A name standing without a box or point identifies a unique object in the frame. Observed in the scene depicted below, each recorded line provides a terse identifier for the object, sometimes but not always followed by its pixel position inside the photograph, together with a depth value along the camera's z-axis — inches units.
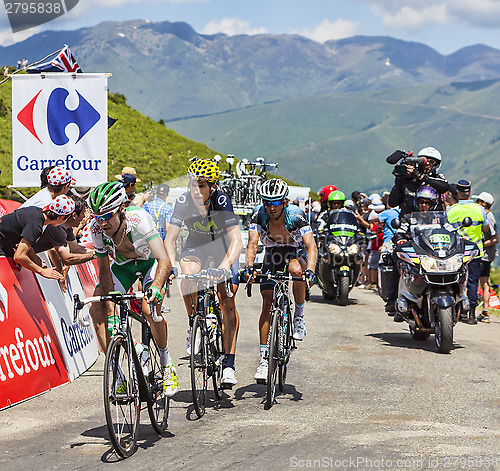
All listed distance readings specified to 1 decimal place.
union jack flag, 616.4
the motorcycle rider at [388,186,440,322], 468.1
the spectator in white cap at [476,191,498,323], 578.9
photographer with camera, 482.6
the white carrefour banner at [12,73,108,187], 514.6
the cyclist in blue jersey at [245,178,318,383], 331.3
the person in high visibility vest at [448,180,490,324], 560.4
